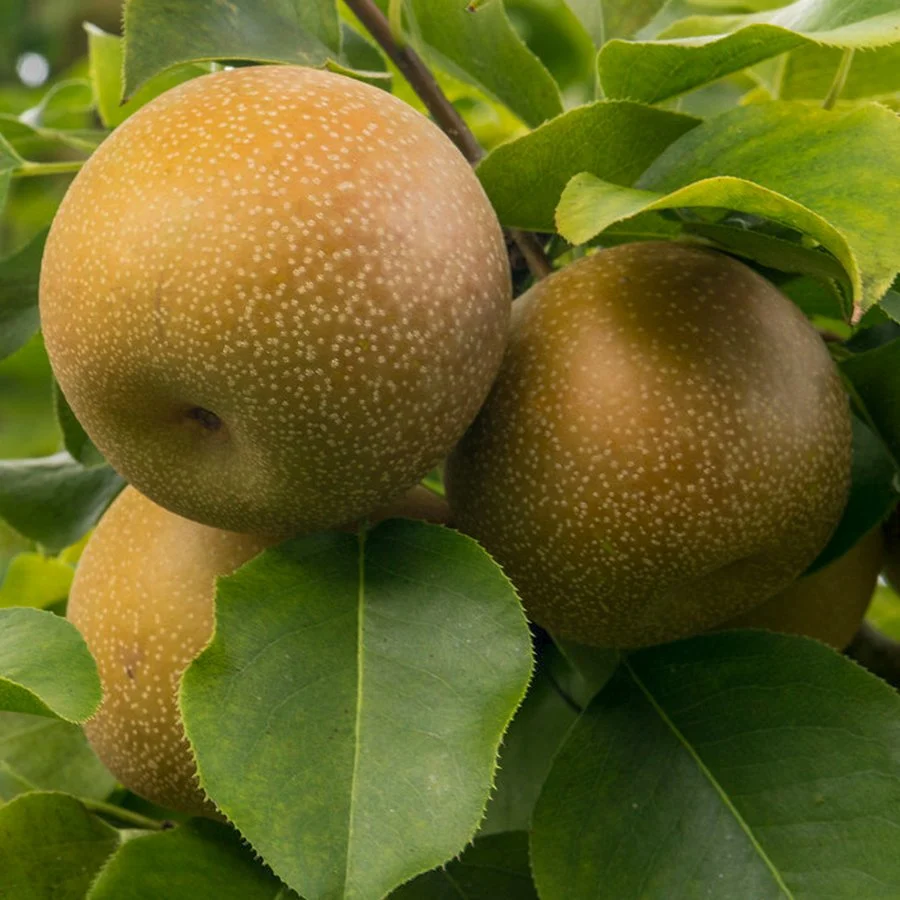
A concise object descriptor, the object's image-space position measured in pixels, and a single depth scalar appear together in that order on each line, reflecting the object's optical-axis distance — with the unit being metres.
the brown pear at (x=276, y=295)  0.53
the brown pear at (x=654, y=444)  0.56
